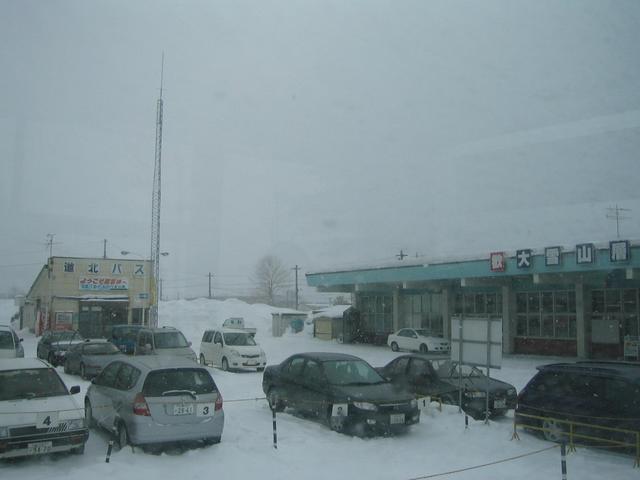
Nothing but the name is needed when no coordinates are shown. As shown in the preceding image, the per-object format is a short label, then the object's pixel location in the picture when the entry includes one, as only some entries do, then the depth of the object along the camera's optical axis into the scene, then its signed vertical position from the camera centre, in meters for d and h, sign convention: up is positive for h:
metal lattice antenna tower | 31.39 +4.14
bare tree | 93.00 +1.40
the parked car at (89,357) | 18.47 -2.26
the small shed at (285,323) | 46.75 -2.76
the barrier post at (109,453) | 8.07 -2.28
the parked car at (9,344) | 18.06 -1.81
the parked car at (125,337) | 24.94 -2.21
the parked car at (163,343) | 20.77 -2.01
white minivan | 21.33 -2.33
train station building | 25.31 -0.17
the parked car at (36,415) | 8.06 -1.82
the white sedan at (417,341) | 30.70 -2.79
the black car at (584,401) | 9.43 -1.86
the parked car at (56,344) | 22.58 -2.32
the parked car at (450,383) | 13.01 -2.15
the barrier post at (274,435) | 9.62 -2.38
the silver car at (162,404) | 8.85 -1.81
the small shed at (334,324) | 40.19 -2.53
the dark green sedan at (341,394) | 10.61 -2.02
